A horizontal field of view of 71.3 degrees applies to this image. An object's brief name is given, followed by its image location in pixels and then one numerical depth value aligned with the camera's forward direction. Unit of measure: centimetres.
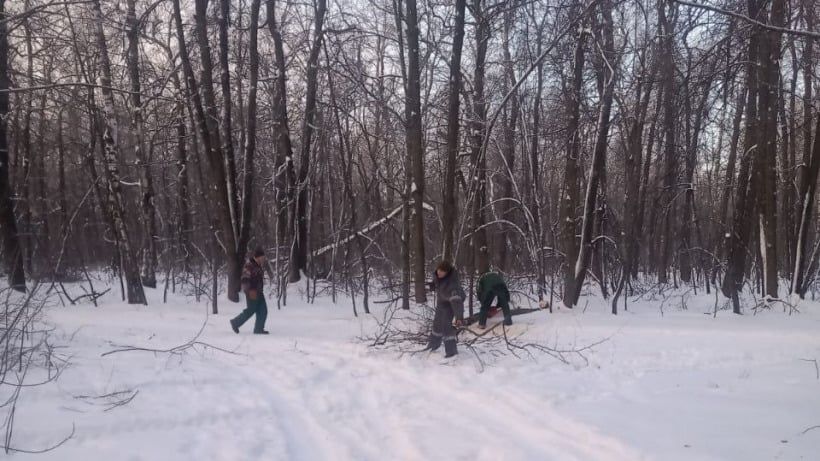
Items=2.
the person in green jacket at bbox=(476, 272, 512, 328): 1001
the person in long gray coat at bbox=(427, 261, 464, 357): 827
